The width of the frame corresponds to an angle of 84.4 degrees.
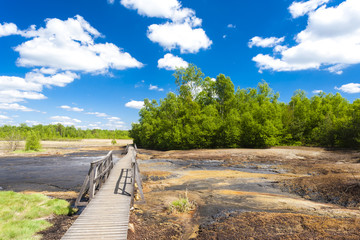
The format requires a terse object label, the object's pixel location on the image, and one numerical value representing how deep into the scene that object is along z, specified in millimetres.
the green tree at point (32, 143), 45094
